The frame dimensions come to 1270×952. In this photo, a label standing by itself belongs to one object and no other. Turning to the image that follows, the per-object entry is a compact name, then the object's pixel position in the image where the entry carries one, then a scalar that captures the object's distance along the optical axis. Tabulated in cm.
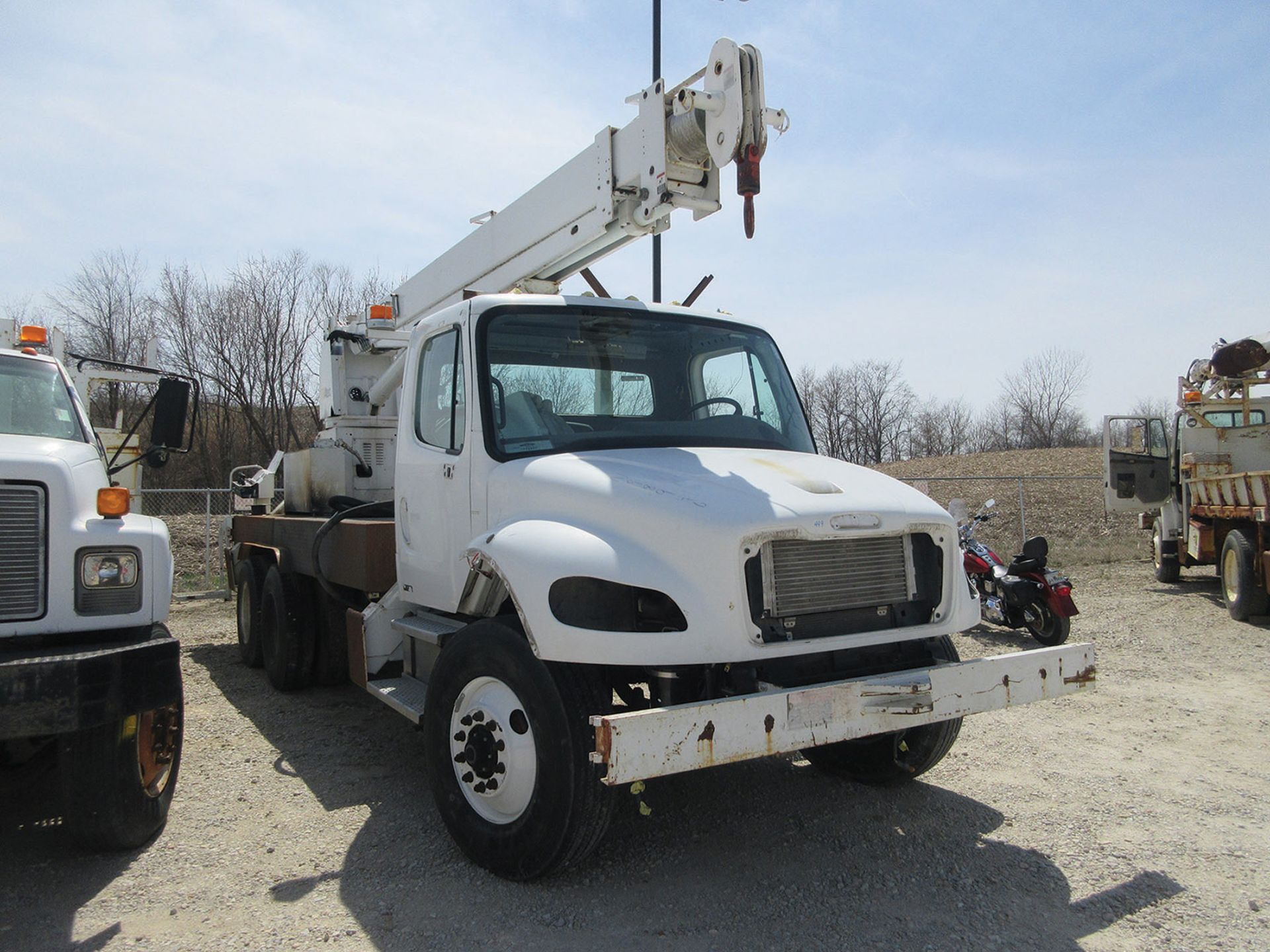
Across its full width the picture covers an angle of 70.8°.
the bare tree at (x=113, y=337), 2966
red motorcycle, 871
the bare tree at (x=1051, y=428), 5147
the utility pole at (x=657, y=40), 1262
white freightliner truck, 339
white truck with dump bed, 1019
